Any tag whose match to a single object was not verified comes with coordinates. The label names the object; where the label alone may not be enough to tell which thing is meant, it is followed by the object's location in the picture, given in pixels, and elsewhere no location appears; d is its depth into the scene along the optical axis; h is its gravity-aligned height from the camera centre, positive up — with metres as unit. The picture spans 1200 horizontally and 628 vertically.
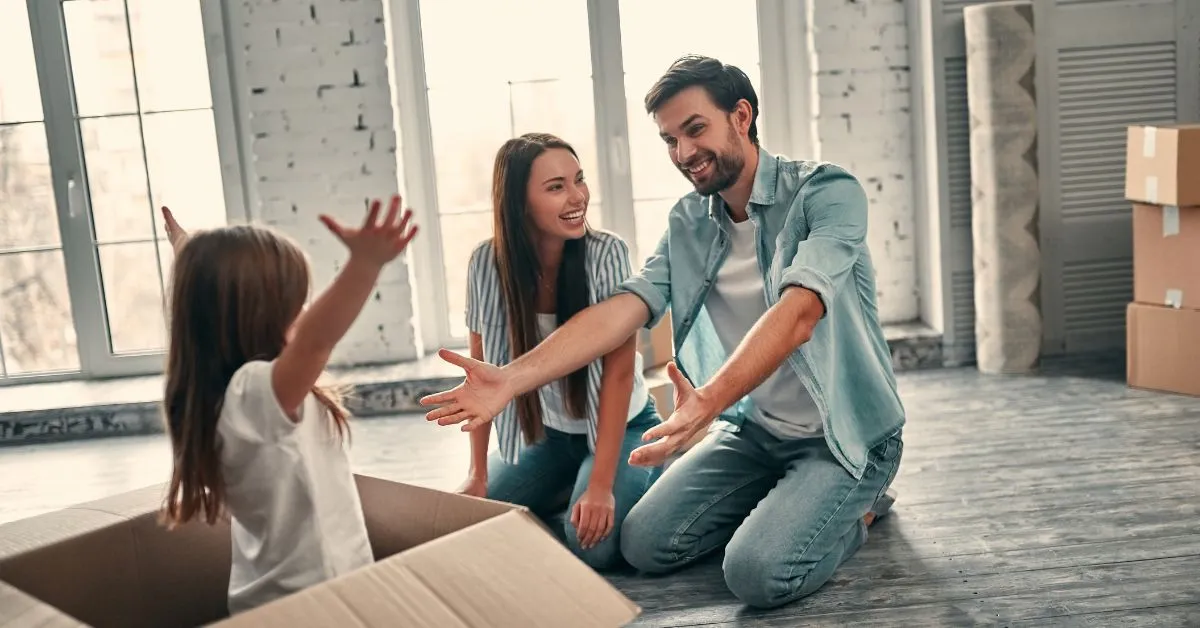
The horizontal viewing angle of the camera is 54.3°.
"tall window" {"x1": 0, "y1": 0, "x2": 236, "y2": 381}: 4.38 +0.08
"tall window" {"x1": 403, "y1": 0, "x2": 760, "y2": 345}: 4.39 +0.30
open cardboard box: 1.10 -0.42
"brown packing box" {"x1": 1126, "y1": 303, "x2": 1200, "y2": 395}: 3.58 -0.74
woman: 2.45 -0.39
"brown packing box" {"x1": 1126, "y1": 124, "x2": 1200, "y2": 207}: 3.48 -0.17
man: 2.21 -0.40
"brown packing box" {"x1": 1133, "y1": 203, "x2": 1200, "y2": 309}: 3.56 -0.45
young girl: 1.40 -0.30
